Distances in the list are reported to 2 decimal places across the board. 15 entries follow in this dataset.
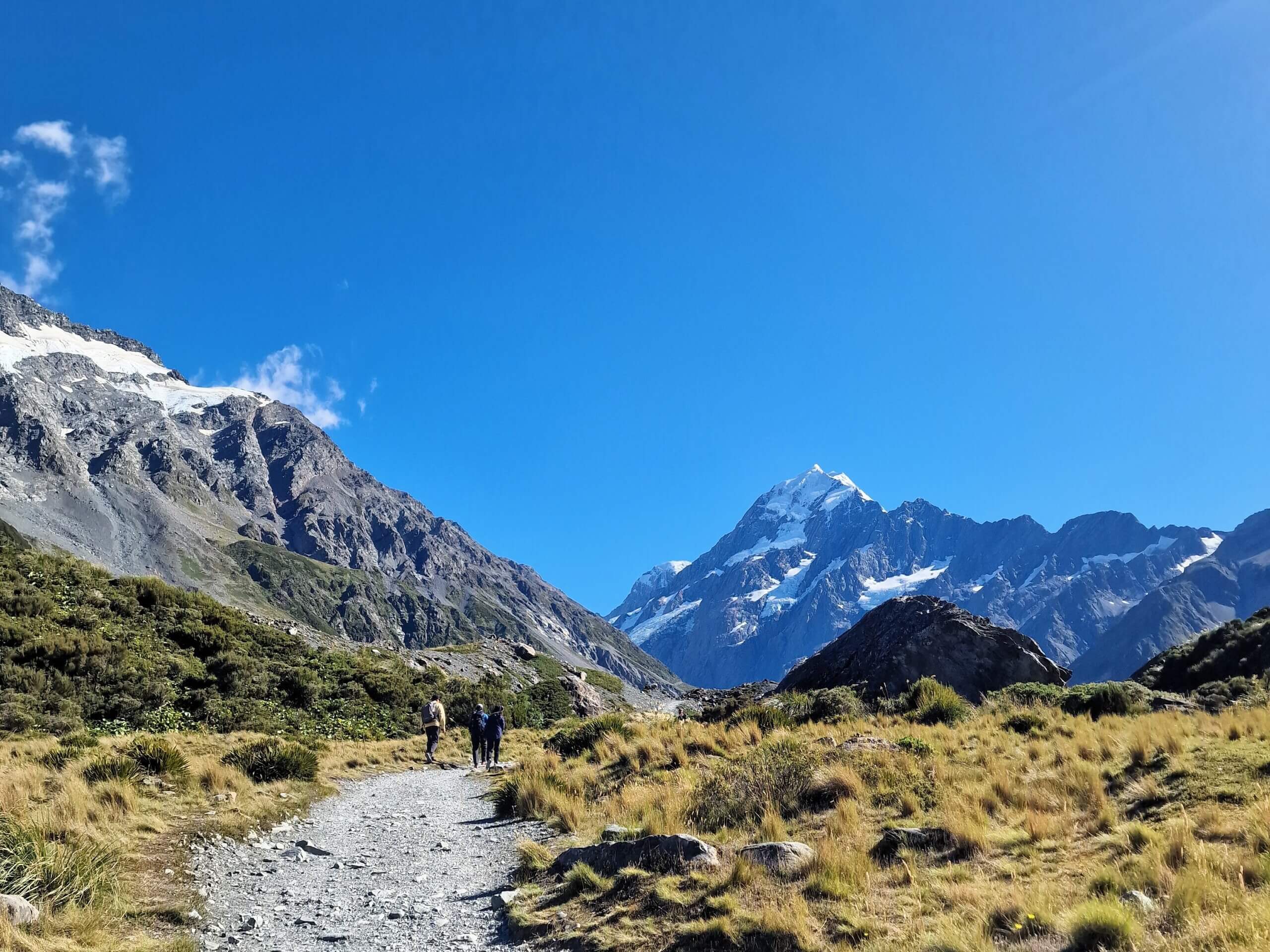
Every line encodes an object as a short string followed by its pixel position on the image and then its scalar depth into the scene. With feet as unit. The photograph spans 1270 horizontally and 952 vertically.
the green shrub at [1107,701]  58.80
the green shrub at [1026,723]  54.60
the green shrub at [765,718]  70.25
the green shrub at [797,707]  73.82
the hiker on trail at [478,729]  84.02
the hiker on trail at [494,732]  83.61
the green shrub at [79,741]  54.49
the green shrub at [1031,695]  66.85
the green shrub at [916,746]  46.75
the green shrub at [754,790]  36.94
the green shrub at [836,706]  72.38
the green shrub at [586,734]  74.79
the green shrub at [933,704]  65.67
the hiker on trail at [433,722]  86.58
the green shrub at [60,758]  47.26
